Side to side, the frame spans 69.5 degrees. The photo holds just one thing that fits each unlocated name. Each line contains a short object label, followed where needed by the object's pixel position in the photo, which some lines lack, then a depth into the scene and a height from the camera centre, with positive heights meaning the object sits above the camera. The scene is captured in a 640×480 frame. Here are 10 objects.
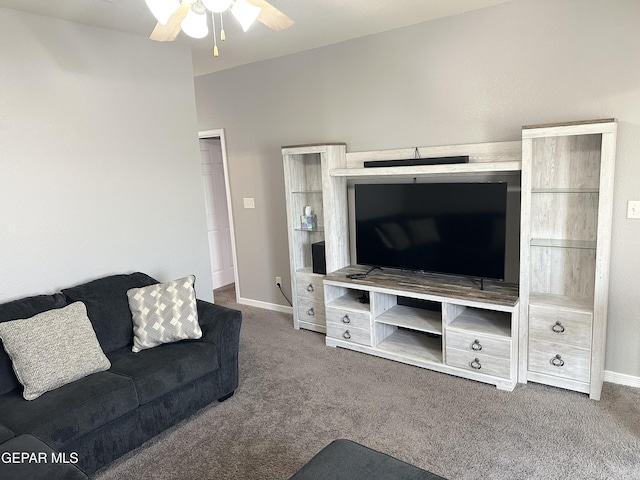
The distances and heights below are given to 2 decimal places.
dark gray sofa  2.30 -1.06
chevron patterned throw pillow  3.01 -0.82
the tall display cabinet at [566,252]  2.78 -0.57
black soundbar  3.34 +0.10
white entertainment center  2.88 -0.84
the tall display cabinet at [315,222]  3.97 -0.36
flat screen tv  3.18 -0.39
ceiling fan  1.94 +0.76
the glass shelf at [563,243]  3.03 -0.51
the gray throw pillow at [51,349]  2.45 -0.85
